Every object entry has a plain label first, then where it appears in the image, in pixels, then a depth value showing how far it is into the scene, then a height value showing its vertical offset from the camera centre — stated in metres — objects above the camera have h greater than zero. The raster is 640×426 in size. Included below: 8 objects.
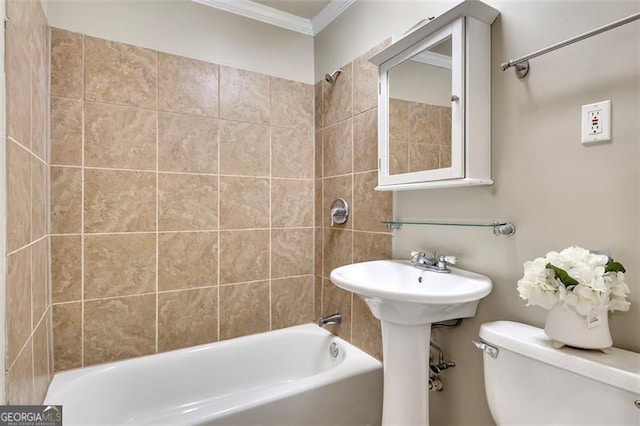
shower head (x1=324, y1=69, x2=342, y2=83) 2.01 +0.81
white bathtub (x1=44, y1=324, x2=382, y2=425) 1.38 -0.85
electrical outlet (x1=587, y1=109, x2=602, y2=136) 0.92 +0.24
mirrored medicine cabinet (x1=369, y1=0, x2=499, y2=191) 1.18 +0.42
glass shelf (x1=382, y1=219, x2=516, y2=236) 1.15 -0.05
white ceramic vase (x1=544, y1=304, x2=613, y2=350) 0.84 -0.30
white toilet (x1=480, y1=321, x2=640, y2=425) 0.77 -0.44
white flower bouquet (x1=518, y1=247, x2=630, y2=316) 0.81 -0.18
